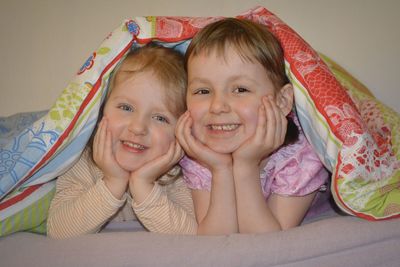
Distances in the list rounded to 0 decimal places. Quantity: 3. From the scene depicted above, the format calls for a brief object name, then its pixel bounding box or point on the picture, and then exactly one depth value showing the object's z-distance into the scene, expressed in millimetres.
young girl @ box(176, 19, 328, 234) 861
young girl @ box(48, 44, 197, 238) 881
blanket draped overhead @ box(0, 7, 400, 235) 780
